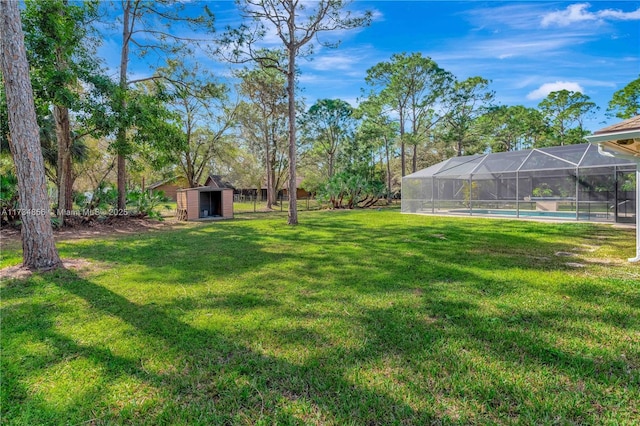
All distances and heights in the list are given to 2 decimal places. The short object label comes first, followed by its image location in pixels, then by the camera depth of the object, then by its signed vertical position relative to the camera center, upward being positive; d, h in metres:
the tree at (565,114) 28.31 +7.83
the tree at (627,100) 20.19 +6.48
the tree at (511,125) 28.50 +7.05
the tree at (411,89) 25.95 +9.45
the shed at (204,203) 14.15 -0.04
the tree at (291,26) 11.28 +6.39
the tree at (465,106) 27.16 +8.22
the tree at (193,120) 11.30 +4.86
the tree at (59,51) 7.89 +4.04
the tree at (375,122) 28.67 +7.30
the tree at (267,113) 21.30 +6.44
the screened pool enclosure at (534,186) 11.70 +0.68
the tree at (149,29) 12.09 +6.87
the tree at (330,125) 29.86 +7.37
